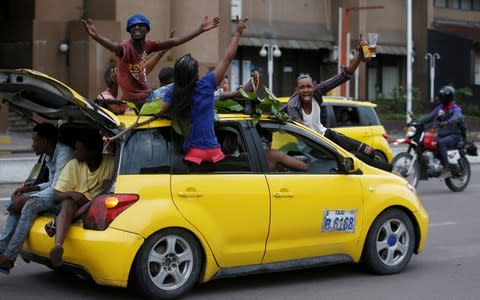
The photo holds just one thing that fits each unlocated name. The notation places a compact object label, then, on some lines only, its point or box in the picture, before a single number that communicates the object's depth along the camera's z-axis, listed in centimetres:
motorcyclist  1480
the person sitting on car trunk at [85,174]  665
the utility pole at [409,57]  3164
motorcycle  1460
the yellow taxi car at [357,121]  1602
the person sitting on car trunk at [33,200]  670
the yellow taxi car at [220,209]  623
